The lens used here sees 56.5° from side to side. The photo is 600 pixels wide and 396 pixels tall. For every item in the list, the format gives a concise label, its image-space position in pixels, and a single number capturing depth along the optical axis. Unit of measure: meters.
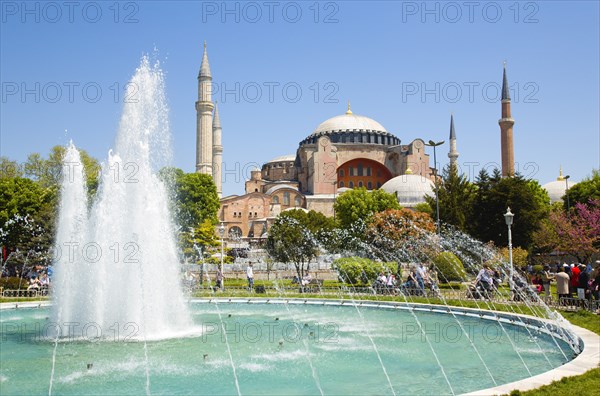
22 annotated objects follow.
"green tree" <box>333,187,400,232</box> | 41.25
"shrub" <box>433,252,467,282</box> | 21.62
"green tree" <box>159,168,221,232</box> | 38.91
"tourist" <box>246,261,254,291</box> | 19.77
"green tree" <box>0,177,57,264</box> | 26.80
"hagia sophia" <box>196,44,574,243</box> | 52.78
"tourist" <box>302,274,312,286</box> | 22.07
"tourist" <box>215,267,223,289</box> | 21.20
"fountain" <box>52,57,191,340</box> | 9.68
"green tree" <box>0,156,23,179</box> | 39.25
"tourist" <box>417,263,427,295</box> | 16.08
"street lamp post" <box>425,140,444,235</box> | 28.20
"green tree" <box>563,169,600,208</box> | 38.69
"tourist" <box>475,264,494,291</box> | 13.97
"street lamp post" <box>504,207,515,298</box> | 14.88
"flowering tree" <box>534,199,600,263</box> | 28.33
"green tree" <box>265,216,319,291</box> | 27.97
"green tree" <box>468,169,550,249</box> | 29.56
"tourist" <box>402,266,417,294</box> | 16.42
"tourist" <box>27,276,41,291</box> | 18.44
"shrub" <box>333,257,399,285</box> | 21.33
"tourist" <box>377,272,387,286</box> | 17.83
